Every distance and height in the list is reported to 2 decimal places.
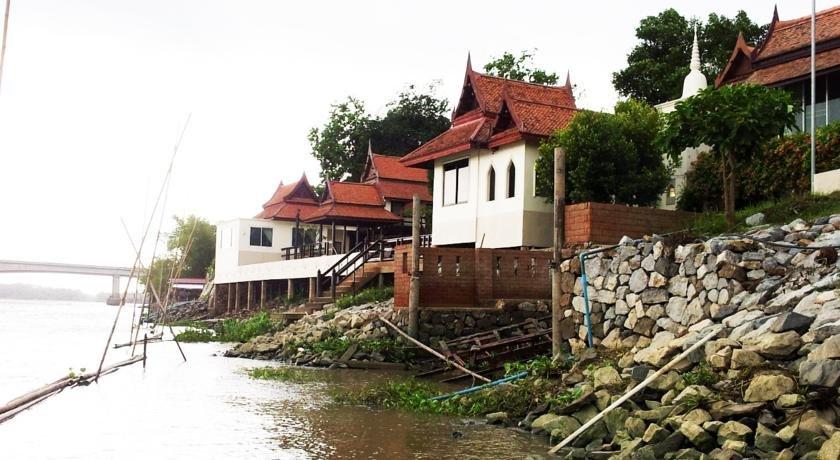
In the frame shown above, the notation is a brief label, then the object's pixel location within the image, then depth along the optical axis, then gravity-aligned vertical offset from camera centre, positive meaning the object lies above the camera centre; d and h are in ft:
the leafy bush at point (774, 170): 61.00 +9.38
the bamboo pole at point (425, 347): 51.37 -4.58
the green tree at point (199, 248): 241.76 +8.93
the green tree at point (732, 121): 55.83 +11.42
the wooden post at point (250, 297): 143.56 -2.83
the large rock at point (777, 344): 31.32 -1.97
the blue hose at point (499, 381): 46.85 -5.30
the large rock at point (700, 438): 29.27 -5.14
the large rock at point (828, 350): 28.96 -1.96
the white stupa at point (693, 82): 88.82 +21.97
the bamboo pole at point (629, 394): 33.42 -4.17
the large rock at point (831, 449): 25.05 -4.67
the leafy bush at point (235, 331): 101.65 -6.56
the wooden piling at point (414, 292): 69.41 -0.67
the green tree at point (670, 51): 119.55 +35.07
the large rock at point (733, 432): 28.60 -4.78
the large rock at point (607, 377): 37.42 -3.99
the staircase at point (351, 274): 99.04 +1.05
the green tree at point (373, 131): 162.09 +29.29
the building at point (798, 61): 69.82 +21.05
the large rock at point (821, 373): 28.30 -2.72
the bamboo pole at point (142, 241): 53.29 +2.55
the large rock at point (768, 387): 29.43 -3.35
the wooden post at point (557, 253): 51.03 +2.07
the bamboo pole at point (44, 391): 28.38 -4.44
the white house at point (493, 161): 82.38 +13.22
